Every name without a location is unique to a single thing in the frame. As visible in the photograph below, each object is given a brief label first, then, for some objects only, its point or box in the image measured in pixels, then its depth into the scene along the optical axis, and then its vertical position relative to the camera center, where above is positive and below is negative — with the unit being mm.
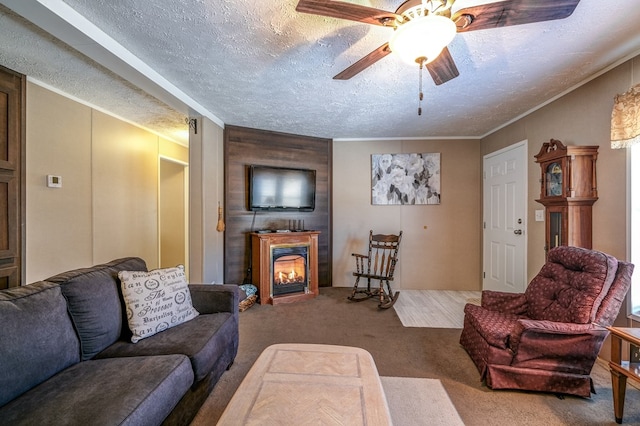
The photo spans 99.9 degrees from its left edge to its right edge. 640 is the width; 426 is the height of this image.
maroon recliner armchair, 1771 -859
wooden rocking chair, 3646 -851
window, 2038 -64
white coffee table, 1065 -820
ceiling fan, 1227 +939
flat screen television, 3846 +340
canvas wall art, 4316 +528
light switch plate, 2982 -52
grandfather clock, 2297 +153
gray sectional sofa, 1093 -781
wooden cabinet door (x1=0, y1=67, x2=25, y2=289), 2312 +321
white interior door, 3326 -107
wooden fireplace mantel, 3570 -671
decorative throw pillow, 1701 -594
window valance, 1908 +672
